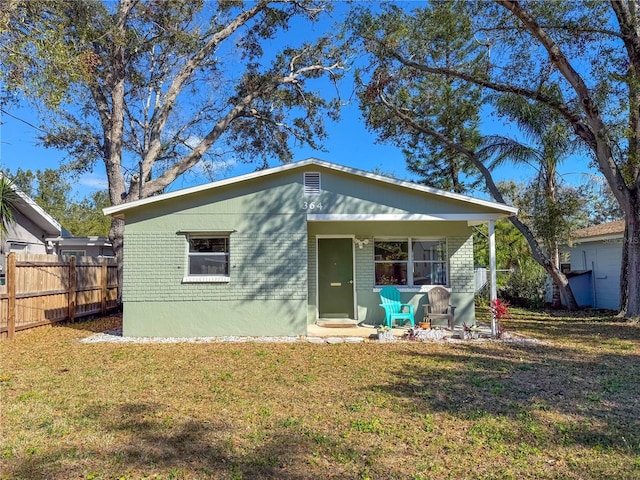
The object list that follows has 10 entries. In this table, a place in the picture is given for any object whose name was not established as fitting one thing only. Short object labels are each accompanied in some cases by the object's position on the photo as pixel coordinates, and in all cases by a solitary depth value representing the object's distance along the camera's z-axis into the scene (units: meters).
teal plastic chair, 9.78
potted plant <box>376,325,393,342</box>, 8.63
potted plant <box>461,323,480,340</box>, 8.84
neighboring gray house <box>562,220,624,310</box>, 14.27
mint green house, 9.08
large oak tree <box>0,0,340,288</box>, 15.18
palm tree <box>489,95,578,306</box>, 13.94
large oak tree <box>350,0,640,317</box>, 10.66
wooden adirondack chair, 9.93
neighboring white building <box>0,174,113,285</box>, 14.17
